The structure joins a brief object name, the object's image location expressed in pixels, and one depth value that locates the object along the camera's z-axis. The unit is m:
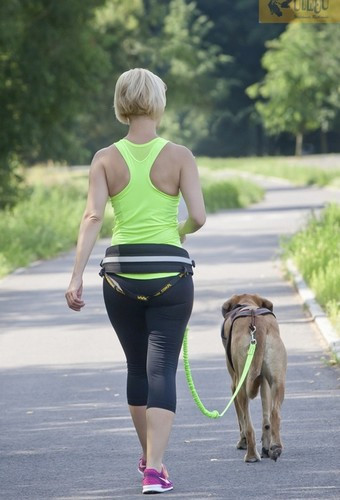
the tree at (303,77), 86.44
